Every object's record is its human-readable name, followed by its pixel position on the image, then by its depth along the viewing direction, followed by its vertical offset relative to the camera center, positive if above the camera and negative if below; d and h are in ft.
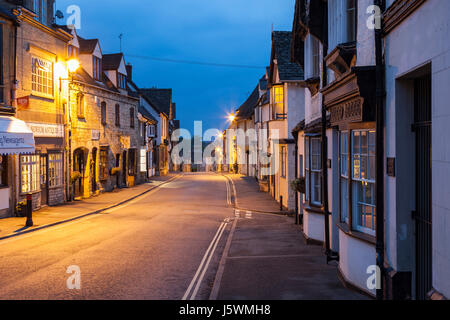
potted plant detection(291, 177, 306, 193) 48.11 -3.24
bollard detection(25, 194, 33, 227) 52.87 -6.52
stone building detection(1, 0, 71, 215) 62.08 +9.76
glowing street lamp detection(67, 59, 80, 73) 70.55 +15.60
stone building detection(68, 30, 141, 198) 85.40 +7.72
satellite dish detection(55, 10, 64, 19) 75.32 +25.06
